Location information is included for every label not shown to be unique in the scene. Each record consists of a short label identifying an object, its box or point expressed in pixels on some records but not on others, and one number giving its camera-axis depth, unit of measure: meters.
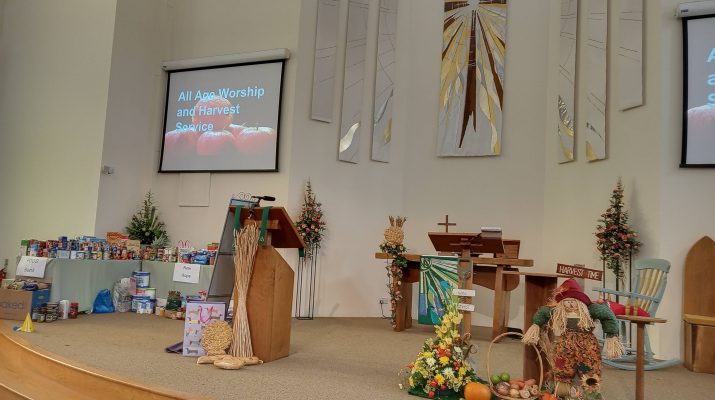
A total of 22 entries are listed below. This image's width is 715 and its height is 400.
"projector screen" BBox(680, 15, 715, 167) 5.67
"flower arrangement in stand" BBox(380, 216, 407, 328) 6.47
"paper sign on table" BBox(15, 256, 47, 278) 6.11
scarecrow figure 3.25
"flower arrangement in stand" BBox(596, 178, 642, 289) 5.89
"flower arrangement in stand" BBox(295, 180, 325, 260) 7.18
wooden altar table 5.99
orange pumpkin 3.35
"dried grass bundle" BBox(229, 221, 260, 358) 4.30
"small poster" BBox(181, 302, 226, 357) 4.41
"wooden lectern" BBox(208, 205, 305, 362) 4.38
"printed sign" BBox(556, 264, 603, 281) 3.55
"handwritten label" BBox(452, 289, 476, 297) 3.95
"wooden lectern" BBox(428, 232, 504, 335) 4.23
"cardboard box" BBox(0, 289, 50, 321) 5.70
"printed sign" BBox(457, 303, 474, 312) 3.93
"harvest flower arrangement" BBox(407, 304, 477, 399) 3.50
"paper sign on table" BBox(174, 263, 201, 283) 6.80
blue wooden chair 5.00
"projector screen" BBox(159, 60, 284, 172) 7.61
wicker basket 3.34
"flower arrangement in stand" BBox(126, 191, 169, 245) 7.83
